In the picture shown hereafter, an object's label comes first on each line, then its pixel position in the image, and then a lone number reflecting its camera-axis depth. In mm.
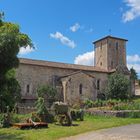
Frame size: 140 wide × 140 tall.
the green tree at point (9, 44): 10088
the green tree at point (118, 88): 32268
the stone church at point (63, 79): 29830
